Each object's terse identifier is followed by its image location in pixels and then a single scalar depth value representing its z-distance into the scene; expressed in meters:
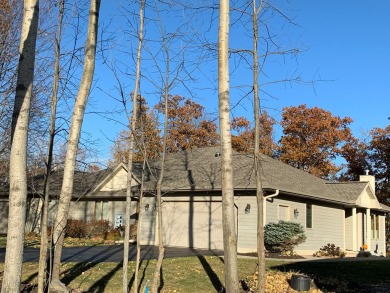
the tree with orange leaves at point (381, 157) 41.16
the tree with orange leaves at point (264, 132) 44.47
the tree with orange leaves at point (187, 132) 43.66
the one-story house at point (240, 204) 20.61
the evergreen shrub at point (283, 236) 19.52
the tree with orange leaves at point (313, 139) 43.59
